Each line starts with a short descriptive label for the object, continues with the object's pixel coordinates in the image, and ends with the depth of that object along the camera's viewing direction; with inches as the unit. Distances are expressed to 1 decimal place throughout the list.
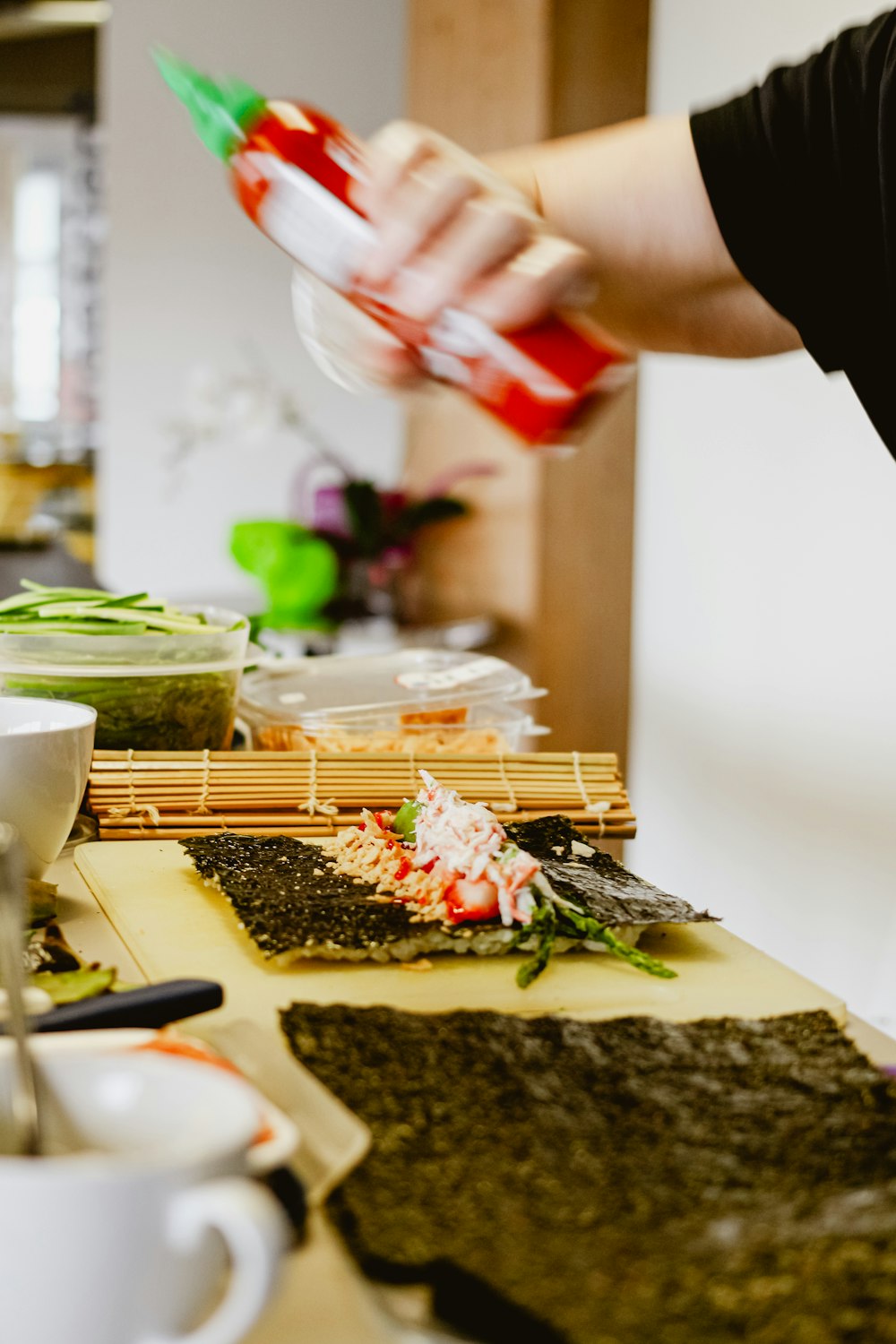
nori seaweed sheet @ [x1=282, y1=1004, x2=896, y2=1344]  18.2
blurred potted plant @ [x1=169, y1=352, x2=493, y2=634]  120.2
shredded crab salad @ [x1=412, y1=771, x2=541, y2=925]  34.6
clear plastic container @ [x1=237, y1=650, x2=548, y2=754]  53.0
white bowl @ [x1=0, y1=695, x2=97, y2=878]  35.6
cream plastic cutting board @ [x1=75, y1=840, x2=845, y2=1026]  31.8
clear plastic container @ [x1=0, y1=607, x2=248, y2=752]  47.4
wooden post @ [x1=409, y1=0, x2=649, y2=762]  113.3
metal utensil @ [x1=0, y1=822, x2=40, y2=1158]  20.0
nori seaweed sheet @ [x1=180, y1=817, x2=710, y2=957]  33.7
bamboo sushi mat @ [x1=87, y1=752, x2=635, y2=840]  44.5
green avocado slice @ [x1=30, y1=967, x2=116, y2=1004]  27.8
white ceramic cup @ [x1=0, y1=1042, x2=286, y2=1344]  16.7
